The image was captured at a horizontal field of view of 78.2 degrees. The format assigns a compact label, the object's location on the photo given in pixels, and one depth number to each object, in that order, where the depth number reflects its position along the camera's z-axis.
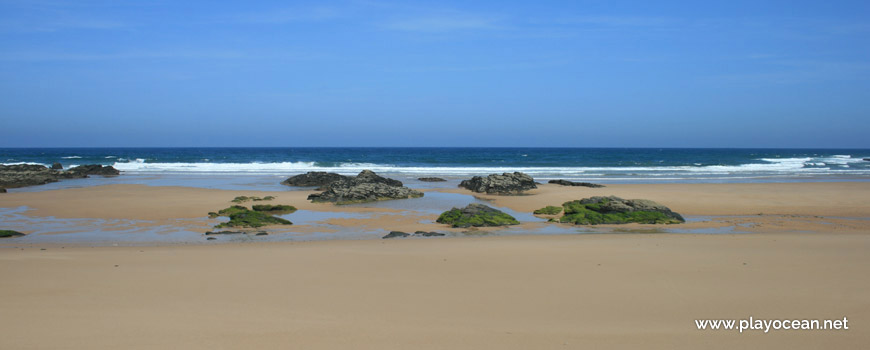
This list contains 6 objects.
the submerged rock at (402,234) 9.53
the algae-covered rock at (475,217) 10.93
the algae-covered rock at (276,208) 12.89
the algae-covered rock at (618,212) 11.36
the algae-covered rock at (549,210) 13.07
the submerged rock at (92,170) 30.05
